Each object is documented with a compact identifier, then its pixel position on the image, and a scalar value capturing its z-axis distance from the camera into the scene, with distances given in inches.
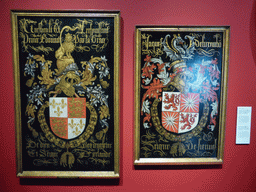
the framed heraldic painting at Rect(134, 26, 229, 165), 48.1
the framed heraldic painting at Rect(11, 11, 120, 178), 47.1
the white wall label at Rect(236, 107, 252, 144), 51.4
